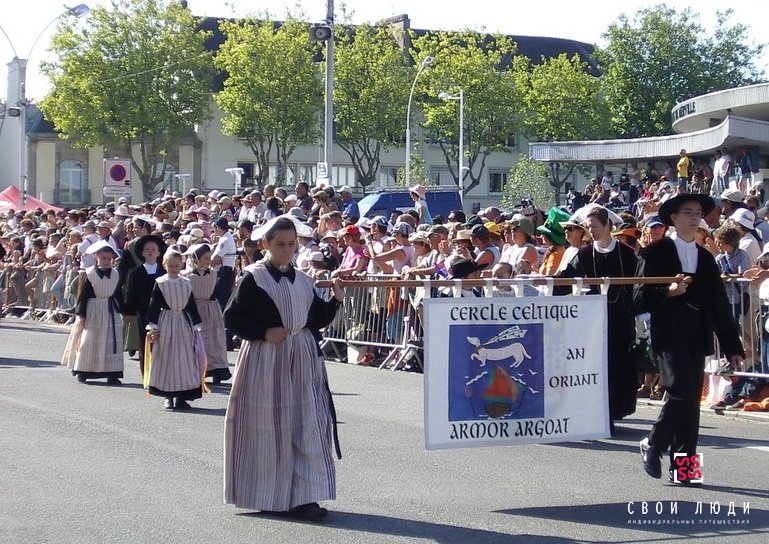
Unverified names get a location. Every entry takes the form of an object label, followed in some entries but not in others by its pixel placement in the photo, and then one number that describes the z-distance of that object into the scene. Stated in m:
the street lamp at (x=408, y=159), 62.22
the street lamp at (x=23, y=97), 35.03
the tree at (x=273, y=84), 70.62
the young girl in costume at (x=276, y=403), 7.41
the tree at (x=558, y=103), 79.06
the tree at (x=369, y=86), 73.00
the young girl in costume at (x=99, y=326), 14.86
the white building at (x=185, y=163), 78.00
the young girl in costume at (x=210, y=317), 14.25
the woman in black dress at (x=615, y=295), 9.98
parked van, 28.10
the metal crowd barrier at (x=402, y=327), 12.25
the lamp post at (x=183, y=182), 76.24
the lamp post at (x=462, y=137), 68.94
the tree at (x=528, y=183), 64.19
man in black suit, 8.23
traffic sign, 29.83
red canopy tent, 39.71
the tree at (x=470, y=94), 75.12
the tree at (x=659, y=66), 89.62
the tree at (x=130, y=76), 70.38
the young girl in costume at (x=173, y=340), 12.54
